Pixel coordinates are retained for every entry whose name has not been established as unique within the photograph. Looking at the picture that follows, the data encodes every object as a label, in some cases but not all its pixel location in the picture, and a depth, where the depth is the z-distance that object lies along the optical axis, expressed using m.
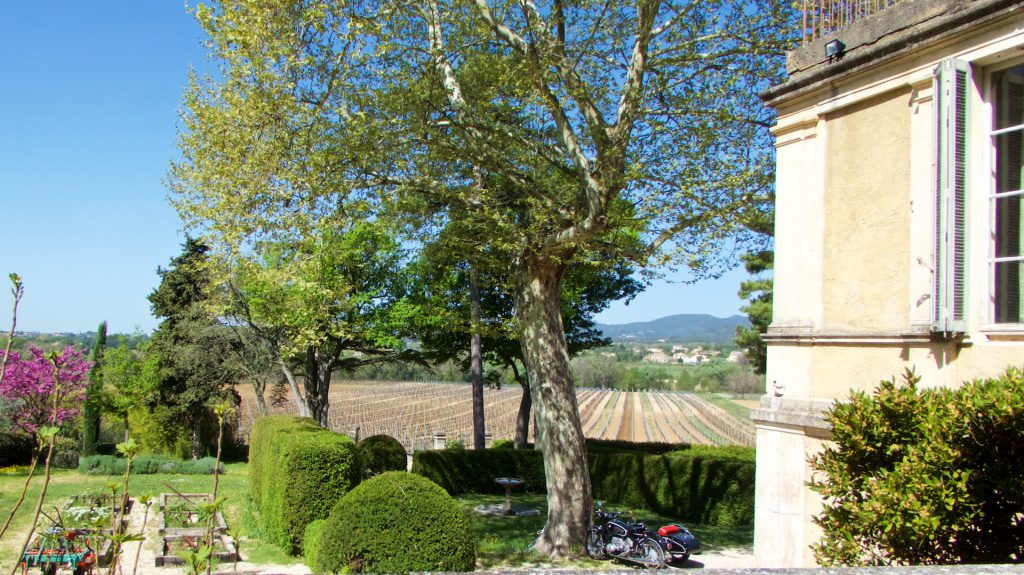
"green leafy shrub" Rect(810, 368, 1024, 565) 3.87
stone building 5.03
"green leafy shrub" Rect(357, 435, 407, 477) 19.16
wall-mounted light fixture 6.17
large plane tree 10.20
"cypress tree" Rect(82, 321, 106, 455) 30.41
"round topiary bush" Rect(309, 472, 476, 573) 8.48
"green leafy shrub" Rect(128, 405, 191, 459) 31.12
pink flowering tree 26.20
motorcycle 11.73
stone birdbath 17.23
